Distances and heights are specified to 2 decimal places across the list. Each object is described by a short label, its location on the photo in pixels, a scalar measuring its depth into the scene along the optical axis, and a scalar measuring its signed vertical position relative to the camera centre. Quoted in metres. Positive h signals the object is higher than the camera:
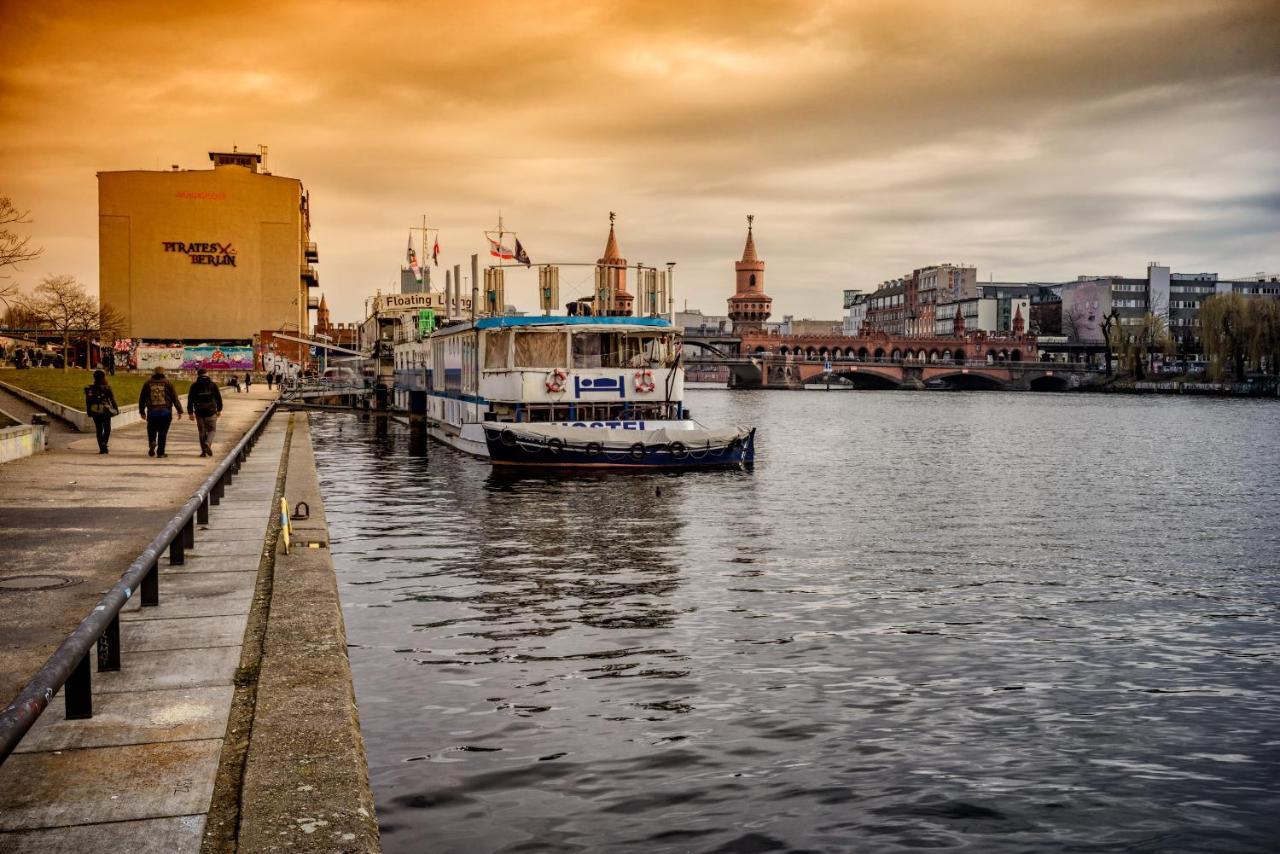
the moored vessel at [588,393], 40.66 -0.30
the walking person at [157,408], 31.83 -0.60
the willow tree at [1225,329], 141.50 +6.55
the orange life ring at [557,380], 42.41 +0.17
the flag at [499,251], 52.38 +5.91
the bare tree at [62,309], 114.25 +8.10
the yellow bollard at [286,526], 17.53 -2.09
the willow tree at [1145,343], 175.38 +6.02
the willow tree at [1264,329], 138.62 +6.32
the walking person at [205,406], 33.03 -0.59
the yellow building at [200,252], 140.50 +15.85
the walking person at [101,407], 32.00 -0.57
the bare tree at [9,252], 35.97 +4.16
